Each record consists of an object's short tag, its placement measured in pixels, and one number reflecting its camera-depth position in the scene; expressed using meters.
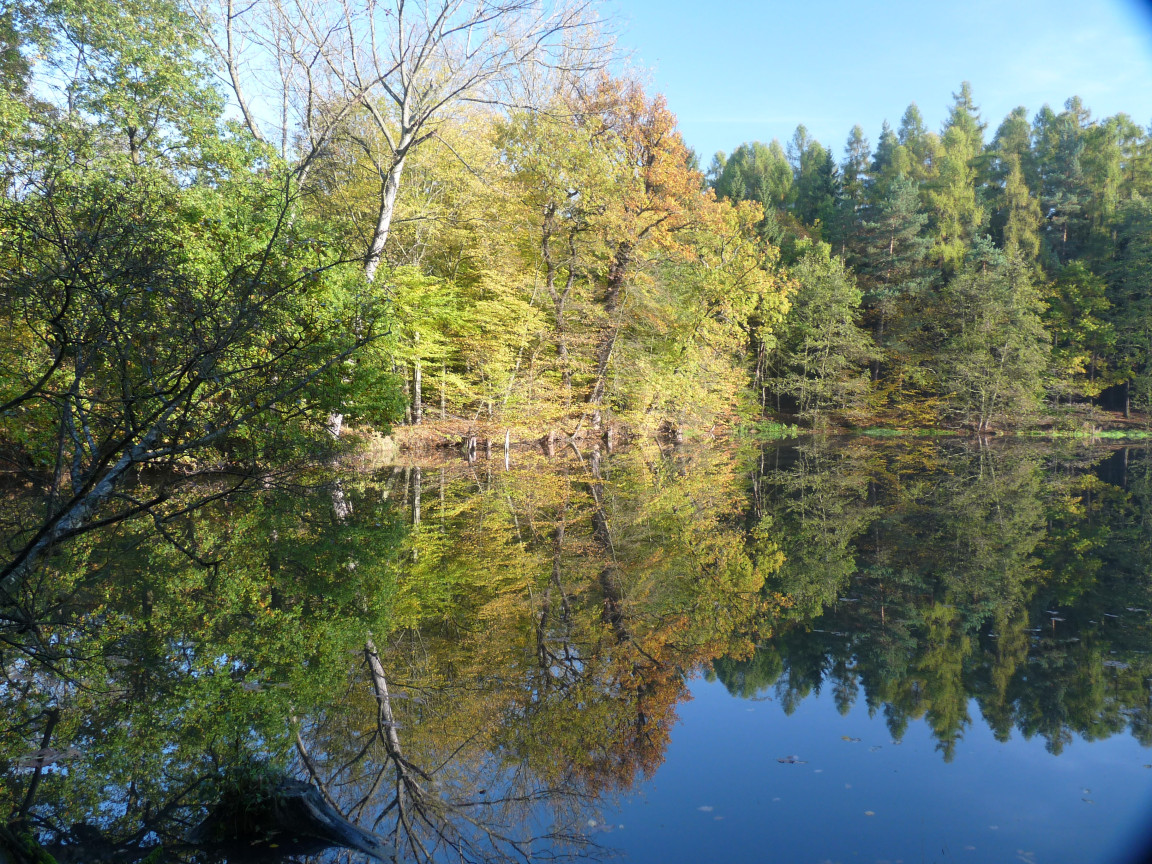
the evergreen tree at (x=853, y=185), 42.47
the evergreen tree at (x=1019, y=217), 37.47
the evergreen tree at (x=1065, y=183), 39.69
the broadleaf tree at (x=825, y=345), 35.22
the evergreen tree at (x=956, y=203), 38.69
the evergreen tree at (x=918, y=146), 44.62
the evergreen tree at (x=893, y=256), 38.19
